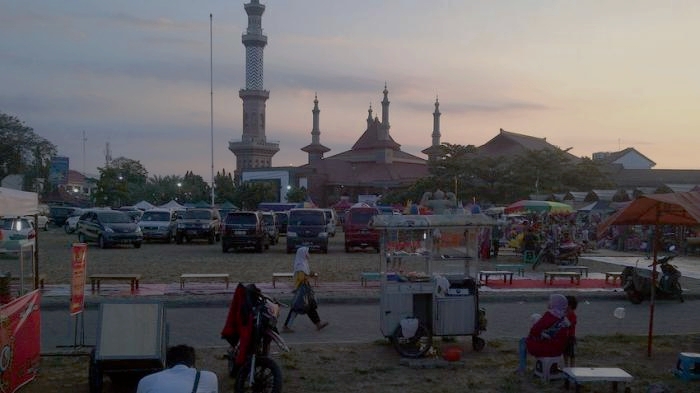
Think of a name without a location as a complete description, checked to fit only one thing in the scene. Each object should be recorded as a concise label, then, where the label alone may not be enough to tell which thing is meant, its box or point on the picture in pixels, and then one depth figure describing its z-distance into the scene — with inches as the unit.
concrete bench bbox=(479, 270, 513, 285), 657.6
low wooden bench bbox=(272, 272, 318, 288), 612.4
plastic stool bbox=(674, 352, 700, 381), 320.8
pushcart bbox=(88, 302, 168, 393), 280.4
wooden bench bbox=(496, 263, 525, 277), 717.3
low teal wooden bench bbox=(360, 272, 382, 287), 623.3
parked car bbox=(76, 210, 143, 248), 1085.1
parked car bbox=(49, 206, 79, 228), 1918.1
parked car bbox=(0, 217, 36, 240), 912.3
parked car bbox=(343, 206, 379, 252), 1071.0
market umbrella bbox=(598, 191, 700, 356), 361.7
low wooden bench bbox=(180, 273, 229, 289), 595.5
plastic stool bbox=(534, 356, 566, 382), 315.9
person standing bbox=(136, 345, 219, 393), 175.0
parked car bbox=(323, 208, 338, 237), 1456.4
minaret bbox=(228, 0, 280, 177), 4234.7
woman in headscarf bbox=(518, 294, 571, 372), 319.0
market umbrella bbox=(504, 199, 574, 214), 1026.1
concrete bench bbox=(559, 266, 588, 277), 731.4
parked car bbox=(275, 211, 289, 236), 1540.4
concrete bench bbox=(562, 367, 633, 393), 288.3
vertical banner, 348.7
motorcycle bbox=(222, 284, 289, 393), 272.2
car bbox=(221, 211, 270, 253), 1031.3
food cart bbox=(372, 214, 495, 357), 364.2
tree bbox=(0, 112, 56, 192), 2399.1
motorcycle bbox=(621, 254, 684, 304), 565.6
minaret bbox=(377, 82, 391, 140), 3905.0
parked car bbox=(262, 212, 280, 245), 1202.6
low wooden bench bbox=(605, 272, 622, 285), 670.5
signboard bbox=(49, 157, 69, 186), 2036.2
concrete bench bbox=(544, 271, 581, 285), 668.6
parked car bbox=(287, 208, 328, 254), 1038.4
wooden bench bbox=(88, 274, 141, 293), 573.4
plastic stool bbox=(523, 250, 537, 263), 898.7
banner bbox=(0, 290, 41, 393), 268.1
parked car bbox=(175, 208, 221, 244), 1238.9
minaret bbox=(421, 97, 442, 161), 4109.3
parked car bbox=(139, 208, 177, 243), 1272.1
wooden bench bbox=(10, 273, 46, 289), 568.7
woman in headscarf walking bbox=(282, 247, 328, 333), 414.6
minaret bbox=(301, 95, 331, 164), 3321.9
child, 322.7
